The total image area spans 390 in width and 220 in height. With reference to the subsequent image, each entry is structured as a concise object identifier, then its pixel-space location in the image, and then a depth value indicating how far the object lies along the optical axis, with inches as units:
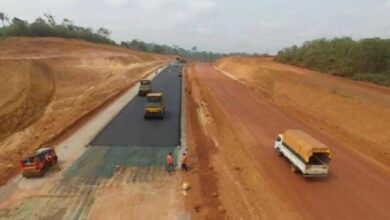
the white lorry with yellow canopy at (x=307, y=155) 807.7
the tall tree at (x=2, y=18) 5792.3
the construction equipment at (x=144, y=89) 1798.0
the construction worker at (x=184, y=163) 910.4
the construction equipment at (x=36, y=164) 837.8
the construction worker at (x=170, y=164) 888.9
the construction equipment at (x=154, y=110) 1296.8
